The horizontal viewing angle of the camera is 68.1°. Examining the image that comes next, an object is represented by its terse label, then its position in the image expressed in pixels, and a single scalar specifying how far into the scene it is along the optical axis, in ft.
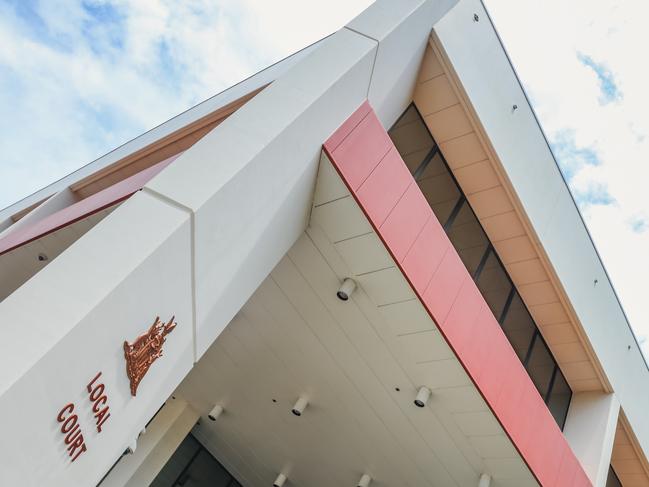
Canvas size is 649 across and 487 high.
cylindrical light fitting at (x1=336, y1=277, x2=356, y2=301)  18.07
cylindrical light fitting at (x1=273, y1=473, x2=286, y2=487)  29.91
